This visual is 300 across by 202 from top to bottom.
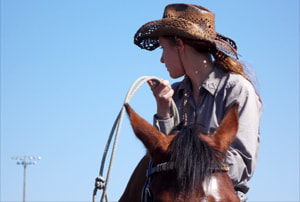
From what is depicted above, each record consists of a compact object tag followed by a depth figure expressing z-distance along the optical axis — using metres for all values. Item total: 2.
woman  8.43
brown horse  6.53
